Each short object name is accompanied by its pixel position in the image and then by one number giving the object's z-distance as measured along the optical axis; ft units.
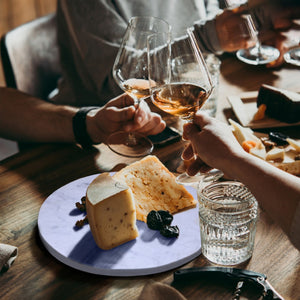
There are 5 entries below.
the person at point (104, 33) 5.37
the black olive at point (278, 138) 4.04
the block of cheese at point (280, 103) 4.36
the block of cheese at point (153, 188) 3.22
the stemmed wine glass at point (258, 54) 5.76
